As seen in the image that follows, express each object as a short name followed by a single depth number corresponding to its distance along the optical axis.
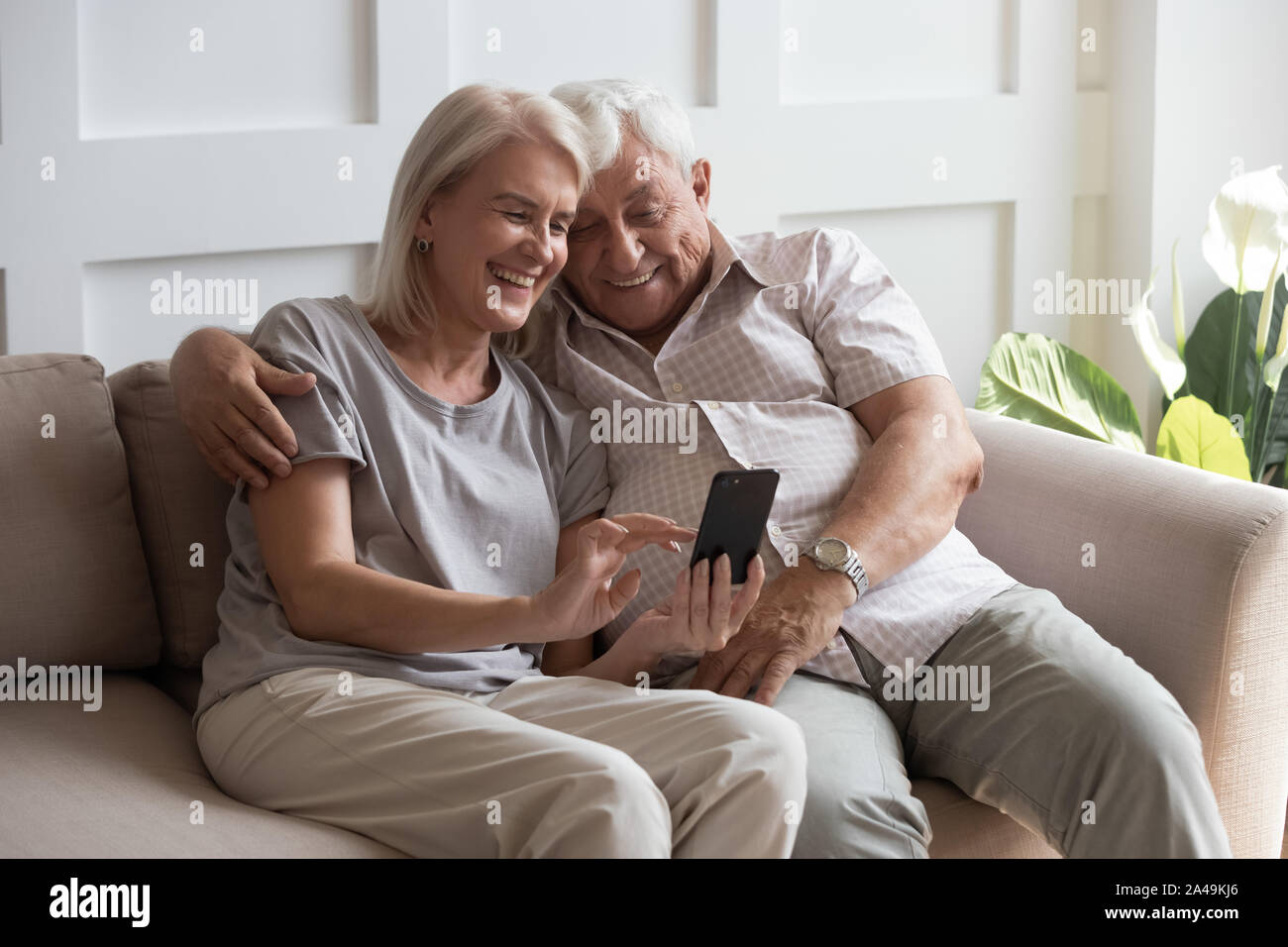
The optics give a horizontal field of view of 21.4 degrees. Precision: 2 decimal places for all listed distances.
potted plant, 4.05
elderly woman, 3.14
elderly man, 3.28
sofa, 3.36
